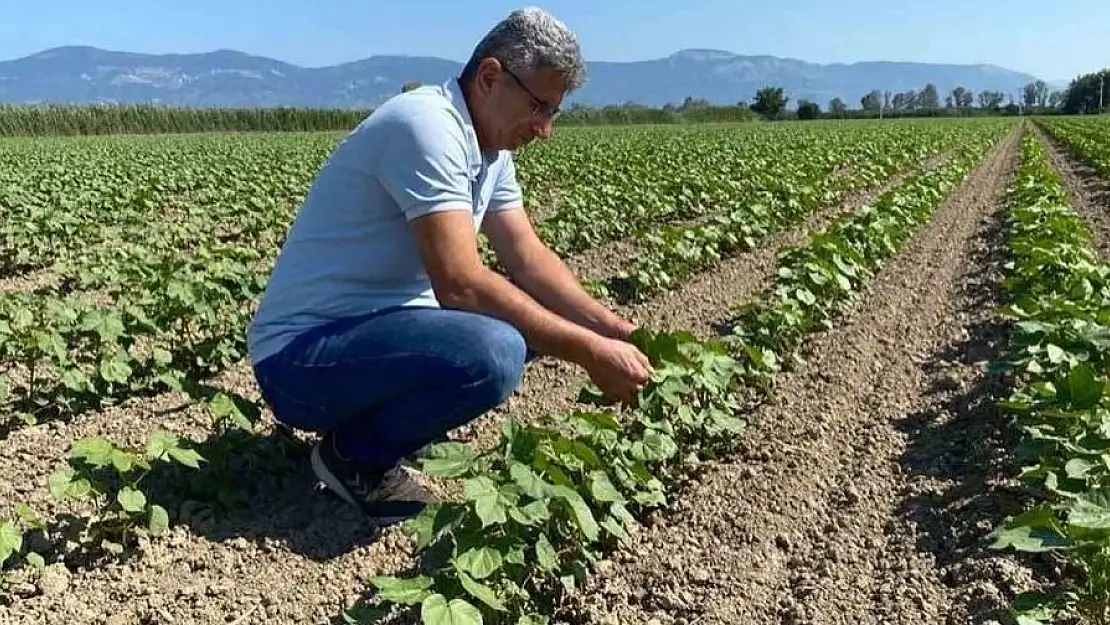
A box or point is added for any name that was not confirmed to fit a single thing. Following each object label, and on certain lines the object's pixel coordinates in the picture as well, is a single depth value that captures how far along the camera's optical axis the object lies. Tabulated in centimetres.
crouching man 276
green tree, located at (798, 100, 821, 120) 7650
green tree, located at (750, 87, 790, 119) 7981
